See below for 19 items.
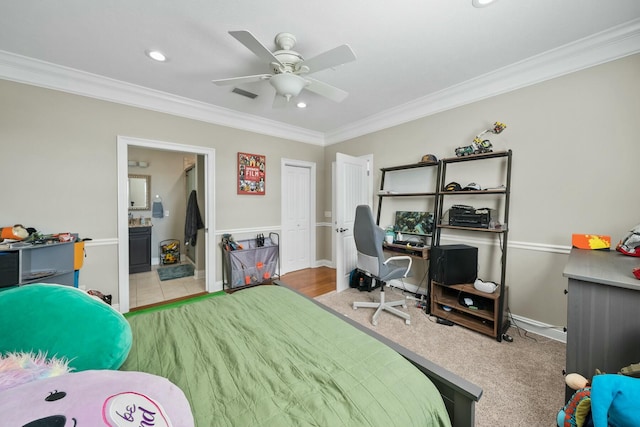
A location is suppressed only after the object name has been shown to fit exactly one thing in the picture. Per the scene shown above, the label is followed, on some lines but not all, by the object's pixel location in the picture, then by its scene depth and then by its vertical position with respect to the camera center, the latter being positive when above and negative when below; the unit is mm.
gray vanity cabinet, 4328 -801
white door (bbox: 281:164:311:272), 4270 -189
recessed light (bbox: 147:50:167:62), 2117 +1414
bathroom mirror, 4875 +314
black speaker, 2496 -594
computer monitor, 3096 -185
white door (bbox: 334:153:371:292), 3367 +120
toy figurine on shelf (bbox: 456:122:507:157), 2488 +718
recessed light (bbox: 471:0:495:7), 1578 +1427
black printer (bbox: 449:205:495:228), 2508 -69
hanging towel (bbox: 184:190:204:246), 4055 -227
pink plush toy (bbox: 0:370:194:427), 459 -440
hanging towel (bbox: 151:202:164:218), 5129 -70
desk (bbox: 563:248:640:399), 1130 -556
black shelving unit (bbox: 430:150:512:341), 2252 -844
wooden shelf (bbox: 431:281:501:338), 2281 -1045
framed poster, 3654 +557
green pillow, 776 -435
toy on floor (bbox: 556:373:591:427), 826 -723
